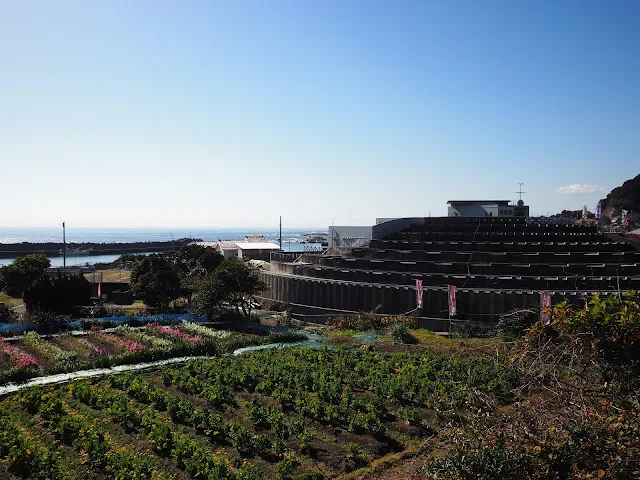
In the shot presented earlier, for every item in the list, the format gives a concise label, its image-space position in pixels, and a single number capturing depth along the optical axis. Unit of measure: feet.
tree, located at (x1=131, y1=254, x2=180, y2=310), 130.52
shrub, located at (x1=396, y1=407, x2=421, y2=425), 52.47
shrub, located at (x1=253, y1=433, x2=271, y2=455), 44.75
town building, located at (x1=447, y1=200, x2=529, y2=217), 197.88
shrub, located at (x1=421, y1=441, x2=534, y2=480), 28.55
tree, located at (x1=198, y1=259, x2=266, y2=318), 111.24
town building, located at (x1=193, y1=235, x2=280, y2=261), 252.01
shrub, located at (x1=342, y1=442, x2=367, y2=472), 43.14
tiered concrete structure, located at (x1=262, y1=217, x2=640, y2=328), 108.78
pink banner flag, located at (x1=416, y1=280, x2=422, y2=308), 108.99
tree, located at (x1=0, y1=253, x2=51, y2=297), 170.71
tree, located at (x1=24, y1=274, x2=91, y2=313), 116.57
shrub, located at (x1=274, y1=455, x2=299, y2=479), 39.99
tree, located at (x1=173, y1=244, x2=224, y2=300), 137.49
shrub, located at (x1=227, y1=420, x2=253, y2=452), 45.42
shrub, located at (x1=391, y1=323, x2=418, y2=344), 94.53
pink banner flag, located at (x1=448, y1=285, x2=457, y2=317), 102.17
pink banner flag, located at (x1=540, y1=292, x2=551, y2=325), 93.32
